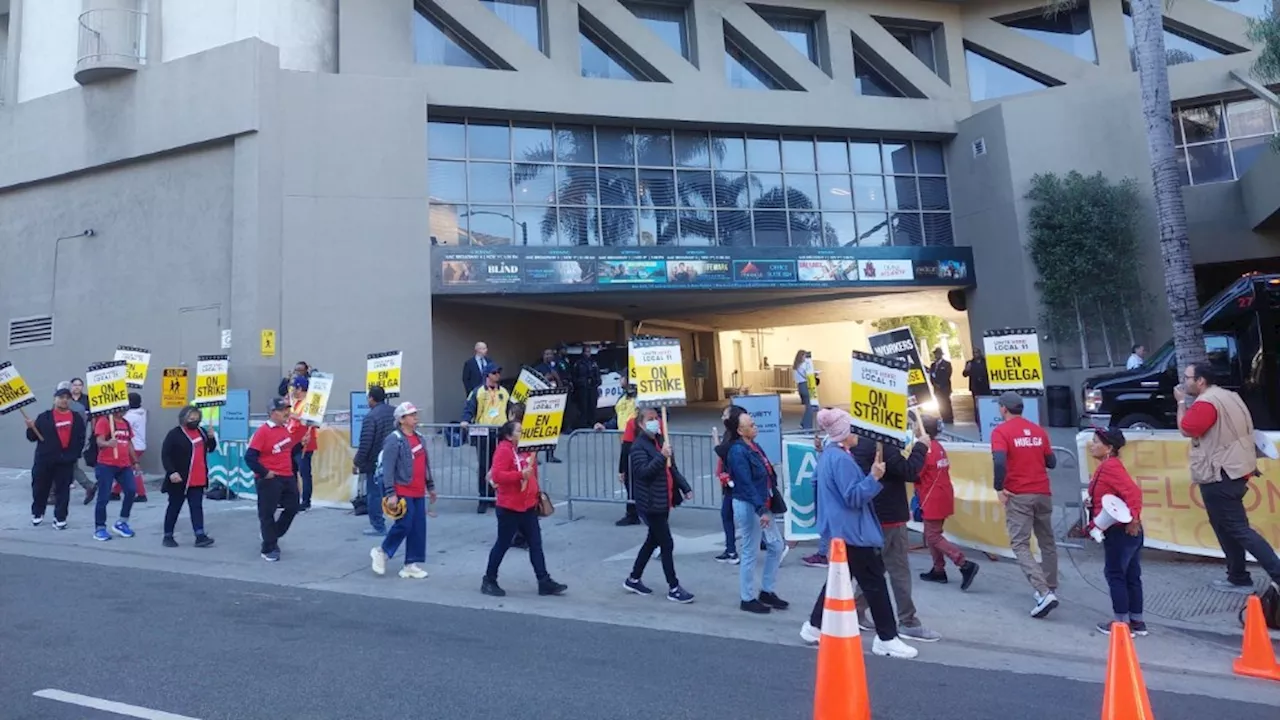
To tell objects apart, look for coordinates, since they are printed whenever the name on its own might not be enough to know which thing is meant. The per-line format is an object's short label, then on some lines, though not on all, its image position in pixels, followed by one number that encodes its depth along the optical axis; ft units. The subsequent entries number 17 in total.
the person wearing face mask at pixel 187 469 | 30.19
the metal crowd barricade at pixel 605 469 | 35.06
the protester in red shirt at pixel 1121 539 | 19.60
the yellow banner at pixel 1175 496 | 25.18
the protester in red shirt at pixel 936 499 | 24.52
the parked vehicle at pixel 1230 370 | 39.34
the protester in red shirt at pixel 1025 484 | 21.65
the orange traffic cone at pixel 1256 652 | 17.28
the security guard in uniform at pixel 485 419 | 35.86
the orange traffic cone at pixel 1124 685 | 11.53
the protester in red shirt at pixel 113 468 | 32.17
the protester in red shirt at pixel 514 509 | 23.66
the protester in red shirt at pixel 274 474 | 28.63
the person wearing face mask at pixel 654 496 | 22.79
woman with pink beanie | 18.07
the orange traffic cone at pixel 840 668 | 12.87
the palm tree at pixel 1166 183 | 30.19
